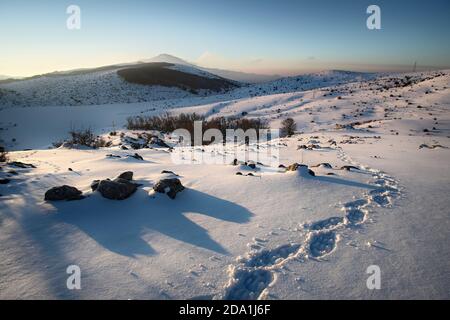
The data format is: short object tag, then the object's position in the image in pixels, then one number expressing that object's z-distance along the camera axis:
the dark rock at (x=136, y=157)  7.98
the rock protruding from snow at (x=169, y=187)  4.43
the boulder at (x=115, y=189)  4.29
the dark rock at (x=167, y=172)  5.77
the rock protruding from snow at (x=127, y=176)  5.08
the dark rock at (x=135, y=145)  11.66
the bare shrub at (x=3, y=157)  7.49
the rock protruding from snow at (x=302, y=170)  5.27
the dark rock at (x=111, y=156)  7.78
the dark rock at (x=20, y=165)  6.43
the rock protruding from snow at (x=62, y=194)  4.21
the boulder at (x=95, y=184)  4.52
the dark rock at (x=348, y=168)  5.94
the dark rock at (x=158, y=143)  12.75
